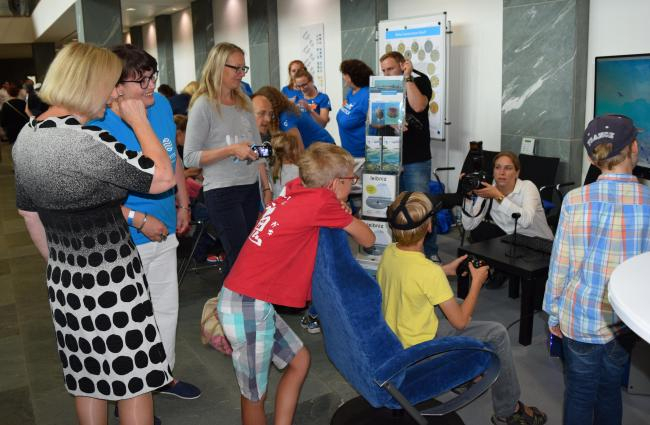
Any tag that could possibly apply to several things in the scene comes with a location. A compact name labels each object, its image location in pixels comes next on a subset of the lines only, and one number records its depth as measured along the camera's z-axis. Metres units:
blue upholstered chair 1.80
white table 0.82
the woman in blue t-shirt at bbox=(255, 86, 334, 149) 3.83
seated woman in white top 3.65
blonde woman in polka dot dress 1.67
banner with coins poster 5.70
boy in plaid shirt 1.87
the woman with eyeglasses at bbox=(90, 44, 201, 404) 2.14
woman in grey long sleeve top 3.05
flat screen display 4.18
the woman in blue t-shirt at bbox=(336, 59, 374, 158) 4.82
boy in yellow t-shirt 2.10
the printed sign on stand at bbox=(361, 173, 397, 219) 4.46
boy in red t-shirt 1.94
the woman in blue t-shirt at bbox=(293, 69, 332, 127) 5.98
